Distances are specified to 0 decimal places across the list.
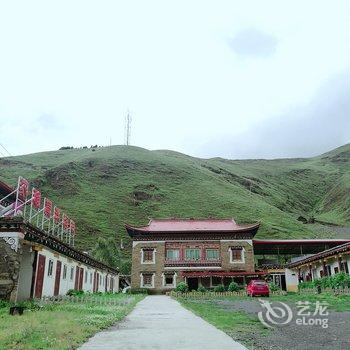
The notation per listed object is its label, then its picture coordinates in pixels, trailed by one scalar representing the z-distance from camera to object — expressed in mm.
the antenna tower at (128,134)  134000
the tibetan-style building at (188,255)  47281
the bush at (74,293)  27606
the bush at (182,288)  38906
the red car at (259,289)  30875
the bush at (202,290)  39569
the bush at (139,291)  46153
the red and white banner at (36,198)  23938
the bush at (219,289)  38969
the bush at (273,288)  35625
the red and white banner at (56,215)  28066
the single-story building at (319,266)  31967
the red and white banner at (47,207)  26344
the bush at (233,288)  38031
